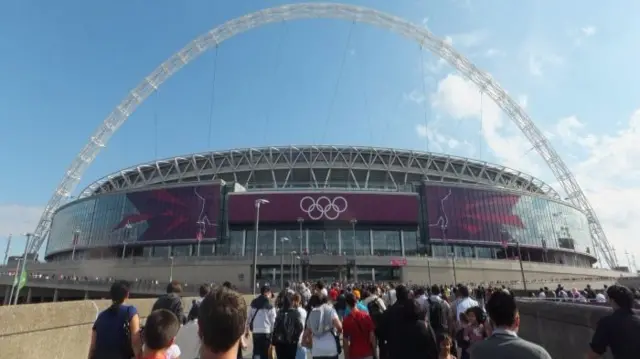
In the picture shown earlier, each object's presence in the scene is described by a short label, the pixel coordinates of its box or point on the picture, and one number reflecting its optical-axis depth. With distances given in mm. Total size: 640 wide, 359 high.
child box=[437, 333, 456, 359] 4957
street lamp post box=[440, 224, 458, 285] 72938
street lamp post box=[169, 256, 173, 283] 63512
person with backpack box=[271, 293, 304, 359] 7285
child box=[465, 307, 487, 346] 6984
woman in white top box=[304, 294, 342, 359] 6629
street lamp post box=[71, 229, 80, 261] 82250
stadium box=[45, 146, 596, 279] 71688
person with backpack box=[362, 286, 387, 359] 5849
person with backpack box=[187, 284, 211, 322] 6665
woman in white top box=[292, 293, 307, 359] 7560
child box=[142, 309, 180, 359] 2996
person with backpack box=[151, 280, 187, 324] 5918
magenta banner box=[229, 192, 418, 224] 71188
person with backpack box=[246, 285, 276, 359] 8195
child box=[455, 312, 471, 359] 7492
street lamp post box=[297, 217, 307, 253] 67962
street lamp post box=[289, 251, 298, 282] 60388
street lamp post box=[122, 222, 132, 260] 75500
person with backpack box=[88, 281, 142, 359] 4703
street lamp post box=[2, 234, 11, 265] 87744
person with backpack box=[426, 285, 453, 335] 8862
